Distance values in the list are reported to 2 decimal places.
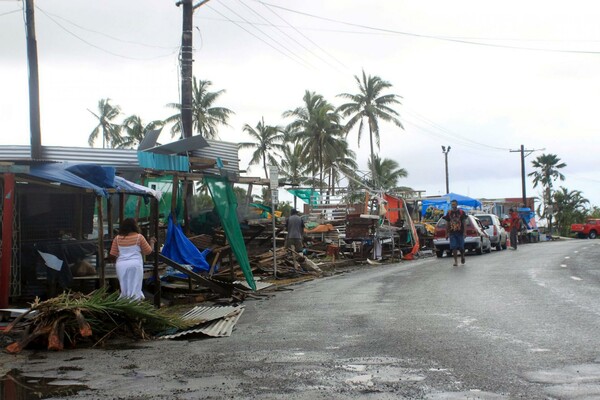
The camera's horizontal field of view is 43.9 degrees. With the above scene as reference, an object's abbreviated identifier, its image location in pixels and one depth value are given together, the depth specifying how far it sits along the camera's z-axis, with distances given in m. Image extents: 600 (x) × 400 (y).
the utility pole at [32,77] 17.00
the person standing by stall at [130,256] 11.17
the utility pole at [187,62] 20.14
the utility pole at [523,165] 69.54
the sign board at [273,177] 19.45
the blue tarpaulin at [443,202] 41.53
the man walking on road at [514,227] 33.88
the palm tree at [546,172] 83.44
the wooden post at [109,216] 12.92
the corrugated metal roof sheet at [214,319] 9.36
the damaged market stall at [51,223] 10.99
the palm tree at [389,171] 66.25
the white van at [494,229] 33.41
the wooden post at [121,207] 15.49
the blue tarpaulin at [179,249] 14.92
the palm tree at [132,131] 64.25
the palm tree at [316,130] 57.62
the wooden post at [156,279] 13.09
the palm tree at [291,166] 64.03
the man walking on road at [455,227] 21.91
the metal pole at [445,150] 72.50
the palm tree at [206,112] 53.06
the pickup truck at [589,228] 63.34
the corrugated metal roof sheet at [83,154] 16.30
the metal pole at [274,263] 19.49
